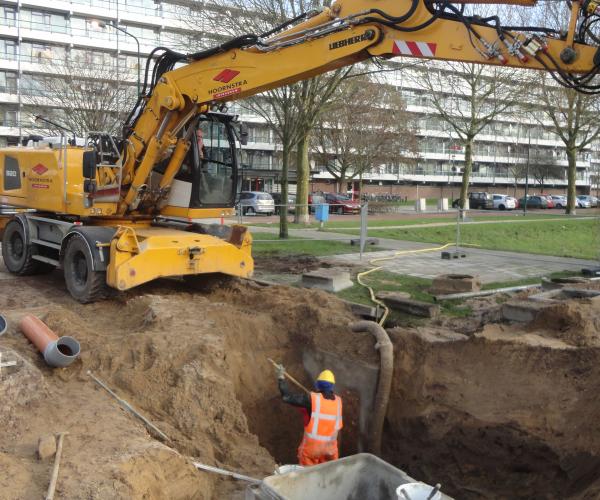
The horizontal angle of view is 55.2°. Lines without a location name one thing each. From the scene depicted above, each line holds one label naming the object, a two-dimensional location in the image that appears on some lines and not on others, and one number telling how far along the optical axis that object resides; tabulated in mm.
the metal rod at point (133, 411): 5448
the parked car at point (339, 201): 39031
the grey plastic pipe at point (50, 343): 6035
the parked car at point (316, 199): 41131
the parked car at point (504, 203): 47594
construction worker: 5695
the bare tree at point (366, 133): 44781
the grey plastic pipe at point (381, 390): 7105
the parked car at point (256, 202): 33322
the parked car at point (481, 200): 48609
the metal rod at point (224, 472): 5020
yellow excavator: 6977
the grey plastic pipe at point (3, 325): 6262
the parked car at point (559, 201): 54531
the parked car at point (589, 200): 52619
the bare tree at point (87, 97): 28641
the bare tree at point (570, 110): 30391
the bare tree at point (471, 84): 27469
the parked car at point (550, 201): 53219
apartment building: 47781
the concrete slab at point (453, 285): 10195
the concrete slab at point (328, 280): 10539
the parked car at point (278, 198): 40975
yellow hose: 8795
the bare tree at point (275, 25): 17000
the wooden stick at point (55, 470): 3867
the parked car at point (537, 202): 52625
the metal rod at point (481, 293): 9789
